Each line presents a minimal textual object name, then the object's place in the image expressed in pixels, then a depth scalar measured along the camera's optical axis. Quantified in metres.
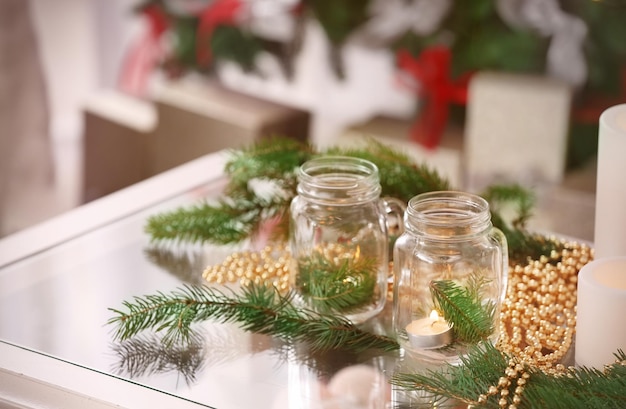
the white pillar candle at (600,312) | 1.19
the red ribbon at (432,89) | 2.72
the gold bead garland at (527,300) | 1.19
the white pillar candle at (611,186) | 1.28
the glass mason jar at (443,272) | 1.23
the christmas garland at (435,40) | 2.51
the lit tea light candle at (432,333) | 1.23
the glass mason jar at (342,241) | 1.31
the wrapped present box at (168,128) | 2.88
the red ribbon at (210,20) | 2.94
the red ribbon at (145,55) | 3.13
